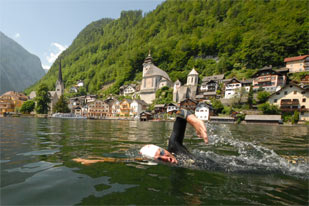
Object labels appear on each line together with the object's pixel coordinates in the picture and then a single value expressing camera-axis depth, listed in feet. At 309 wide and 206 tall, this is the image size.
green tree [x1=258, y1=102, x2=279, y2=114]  125.70
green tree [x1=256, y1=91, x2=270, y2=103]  141.69
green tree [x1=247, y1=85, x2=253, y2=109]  148.13
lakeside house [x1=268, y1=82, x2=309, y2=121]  117.39
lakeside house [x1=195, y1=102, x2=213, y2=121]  152.56
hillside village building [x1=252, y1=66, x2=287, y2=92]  154.40
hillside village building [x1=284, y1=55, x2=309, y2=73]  157.28
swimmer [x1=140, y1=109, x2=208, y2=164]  12.72
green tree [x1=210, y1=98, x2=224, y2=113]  154.40
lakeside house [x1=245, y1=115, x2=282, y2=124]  116.76
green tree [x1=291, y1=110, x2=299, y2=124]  112.37
